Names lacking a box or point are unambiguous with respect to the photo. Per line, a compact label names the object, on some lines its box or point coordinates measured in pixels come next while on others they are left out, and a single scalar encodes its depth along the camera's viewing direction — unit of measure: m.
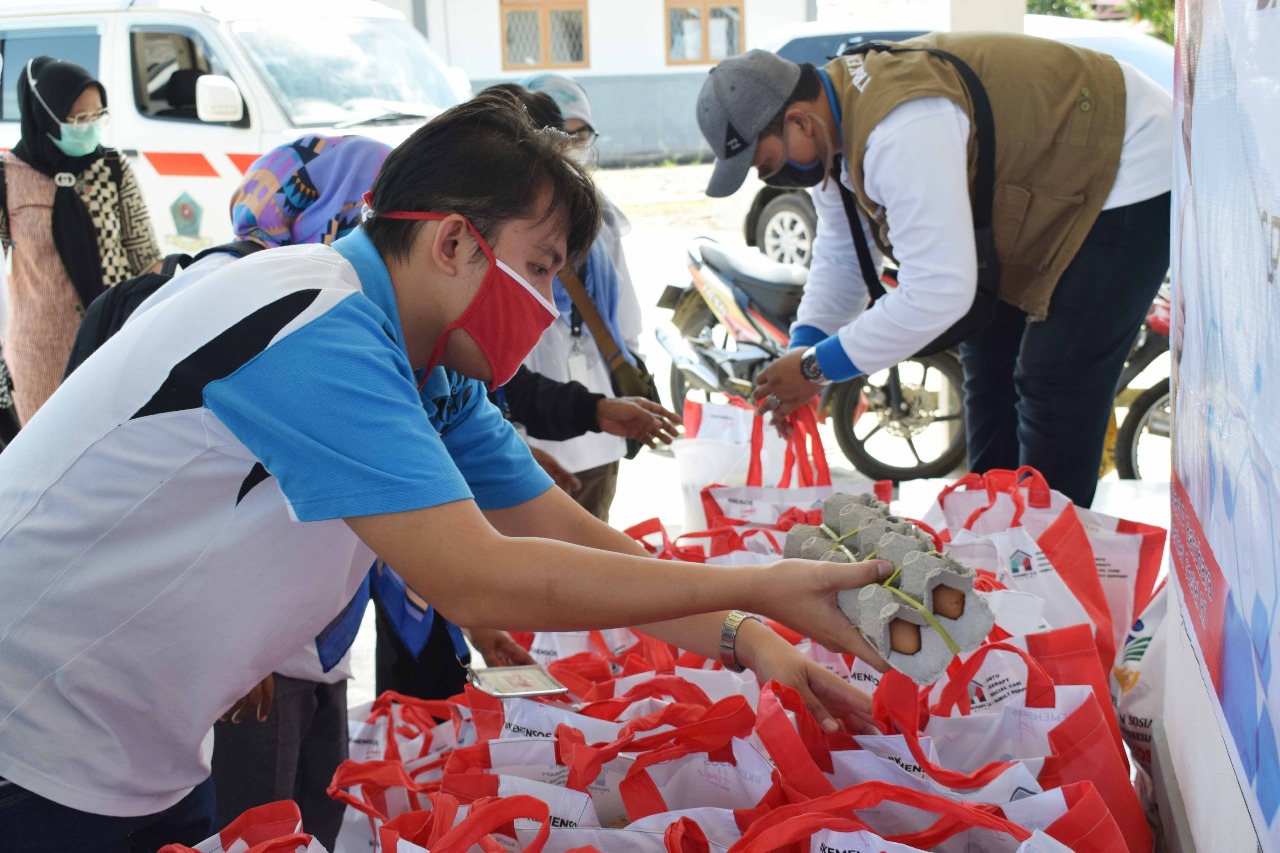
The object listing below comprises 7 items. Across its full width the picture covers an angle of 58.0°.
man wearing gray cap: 2.30
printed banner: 0.85
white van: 6.22
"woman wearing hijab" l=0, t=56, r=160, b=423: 4.03
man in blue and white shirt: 1.09
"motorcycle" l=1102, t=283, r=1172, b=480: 4.18
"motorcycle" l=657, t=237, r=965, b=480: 4.94
